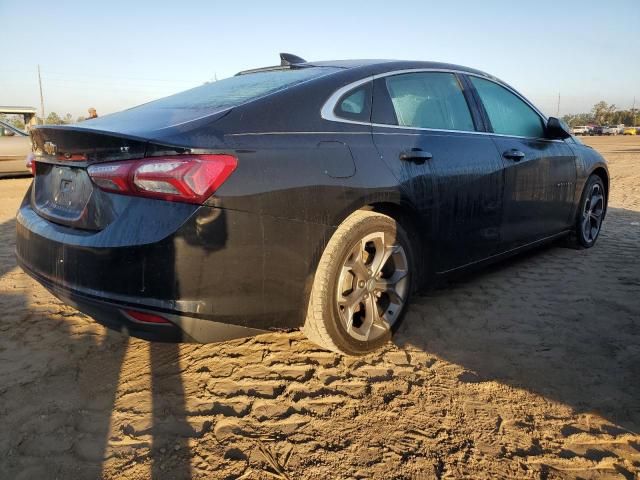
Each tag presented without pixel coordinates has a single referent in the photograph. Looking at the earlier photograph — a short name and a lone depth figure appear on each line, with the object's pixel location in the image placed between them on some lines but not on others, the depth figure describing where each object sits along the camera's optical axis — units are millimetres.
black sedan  1935
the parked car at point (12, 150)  10539
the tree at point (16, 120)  22530
